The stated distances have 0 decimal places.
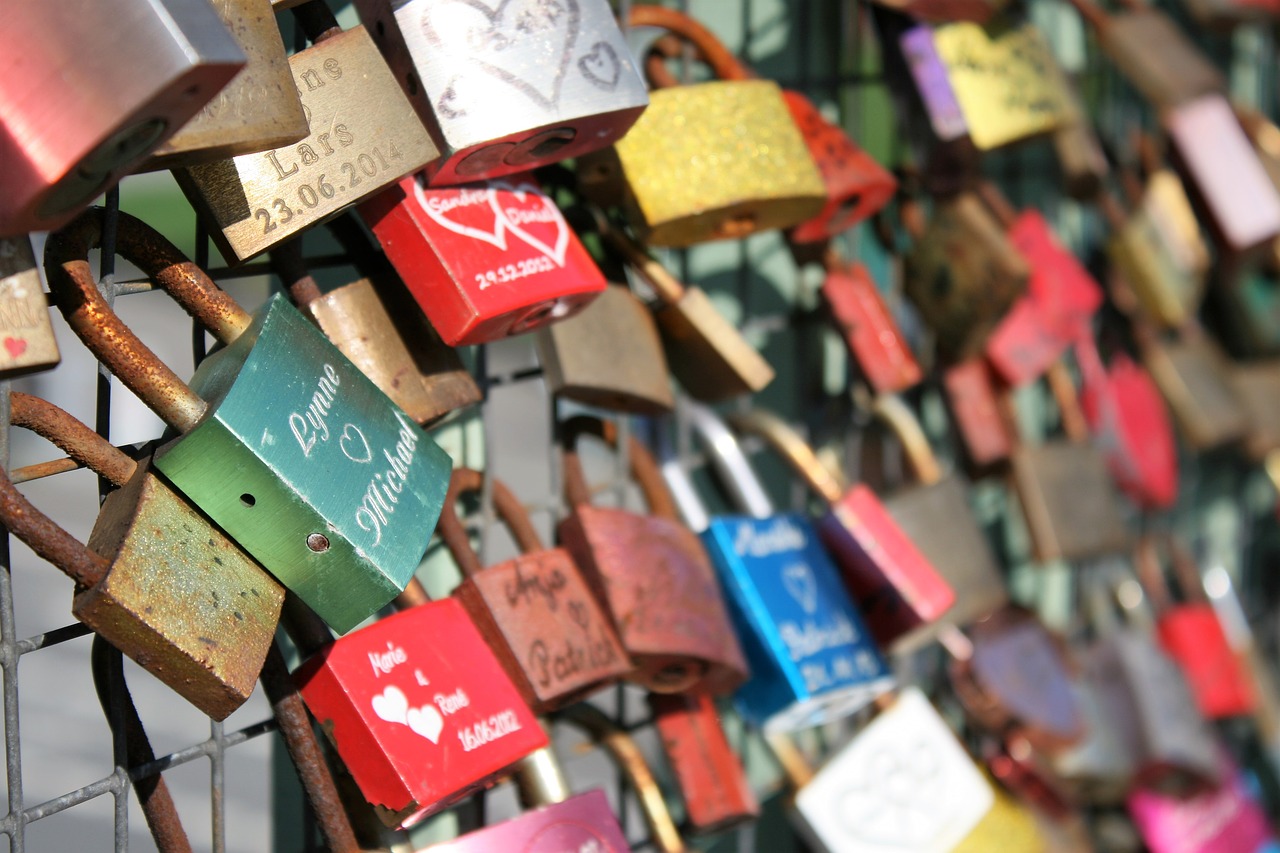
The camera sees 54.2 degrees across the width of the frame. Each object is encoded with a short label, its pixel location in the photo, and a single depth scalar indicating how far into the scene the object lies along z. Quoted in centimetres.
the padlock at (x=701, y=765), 80
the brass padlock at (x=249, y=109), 49
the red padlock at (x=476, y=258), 62
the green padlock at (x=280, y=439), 49
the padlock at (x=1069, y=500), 106
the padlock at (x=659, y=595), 70
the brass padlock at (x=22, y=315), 48
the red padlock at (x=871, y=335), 96
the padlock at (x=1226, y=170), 120
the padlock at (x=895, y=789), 85
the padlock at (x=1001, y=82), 95
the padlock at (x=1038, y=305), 107
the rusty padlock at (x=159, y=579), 47
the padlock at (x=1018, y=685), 101
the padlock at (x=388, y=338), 61
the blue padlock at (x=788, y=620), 79
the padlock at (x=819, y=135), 85
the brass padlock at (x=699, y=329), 81
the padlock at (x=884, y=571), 85
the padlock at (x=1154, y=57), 119
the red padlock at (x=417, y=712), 56
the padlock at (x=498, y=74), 60
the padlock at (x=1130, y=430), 122
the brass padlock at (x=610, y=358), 73
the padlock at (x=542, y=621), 65
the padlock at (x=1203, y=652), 128
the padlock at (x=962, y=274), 97
